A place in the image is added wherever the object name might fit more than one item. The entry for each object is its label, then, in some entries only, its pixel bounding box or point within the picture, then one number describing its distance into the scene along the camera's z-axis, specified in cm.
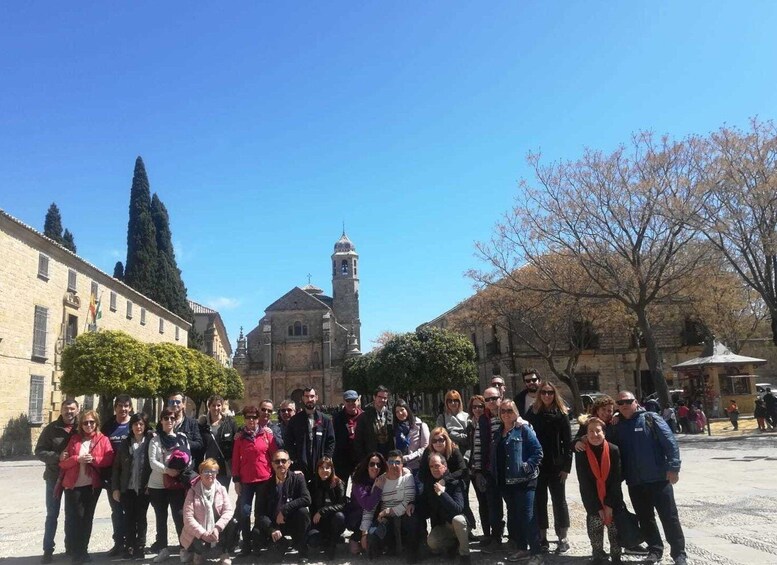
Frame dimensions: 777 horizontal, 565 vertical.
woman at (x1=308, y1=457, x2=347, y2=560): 615
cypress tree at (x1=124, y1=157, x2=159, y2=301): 4162
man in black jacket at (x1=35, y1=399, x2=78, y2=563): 611
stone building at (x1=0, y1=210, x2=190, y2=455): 1961
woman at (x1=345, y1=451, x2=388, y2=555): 616
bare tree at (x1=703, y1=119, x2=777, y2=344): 1822
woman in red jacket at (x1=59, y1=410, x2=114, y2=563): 609
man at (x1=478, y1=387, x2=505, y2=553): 617
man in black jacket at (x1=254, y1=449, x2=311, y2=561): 607
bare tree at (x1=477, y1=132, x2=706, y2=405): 1933
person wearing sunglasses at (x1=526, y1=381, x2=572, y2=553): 599
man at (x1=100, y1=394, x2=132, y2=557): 633
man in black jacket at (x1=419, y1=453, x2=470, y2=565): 582
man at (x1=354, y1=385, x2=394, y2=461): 663
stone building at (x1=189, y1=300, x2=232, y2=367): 5697
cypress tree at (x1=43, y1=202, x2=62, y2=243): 4041
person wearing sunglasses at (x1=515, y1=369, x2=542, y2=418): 684
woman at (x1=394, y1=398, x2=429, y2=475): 663
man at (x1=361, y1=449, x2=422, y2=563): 591
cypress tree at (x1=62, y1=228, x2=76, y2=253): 4087
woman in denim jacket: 556
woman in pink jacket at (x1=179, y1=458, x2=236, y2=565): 577
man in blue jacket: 533
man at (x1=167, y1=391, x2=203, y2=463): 650
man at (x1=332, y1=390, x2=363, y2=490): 695
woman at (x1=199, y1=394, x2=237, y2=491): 696
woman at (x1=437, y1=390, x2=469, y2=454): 691
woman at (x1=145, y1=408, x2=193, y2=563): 614
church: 5819
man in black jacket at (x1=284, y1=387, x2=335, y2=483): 658
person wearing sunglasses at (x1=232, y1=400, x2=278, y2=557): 632
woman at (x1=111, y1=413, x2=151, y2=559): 621
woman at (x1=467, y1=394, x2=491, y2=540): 634
